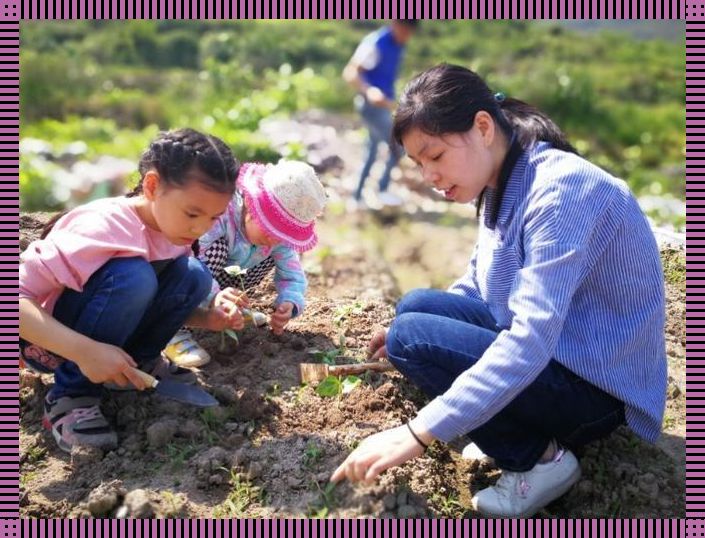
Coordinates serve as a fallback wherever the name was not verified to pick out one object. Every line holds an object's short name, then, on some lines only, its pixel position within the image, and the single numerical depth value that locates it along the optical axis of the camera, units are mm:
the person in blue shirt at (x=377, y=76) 5434
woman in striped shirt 1881
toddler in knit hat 2713
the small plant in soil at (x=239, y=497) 2094
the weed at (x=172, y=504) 2049
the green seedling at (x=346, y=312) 3107
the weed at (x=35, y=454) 2352
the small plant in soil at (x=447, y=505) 2160
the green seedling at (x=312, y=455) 2250
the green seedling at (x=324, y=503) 2042
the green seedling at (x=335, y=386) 2592
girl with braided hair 2180
